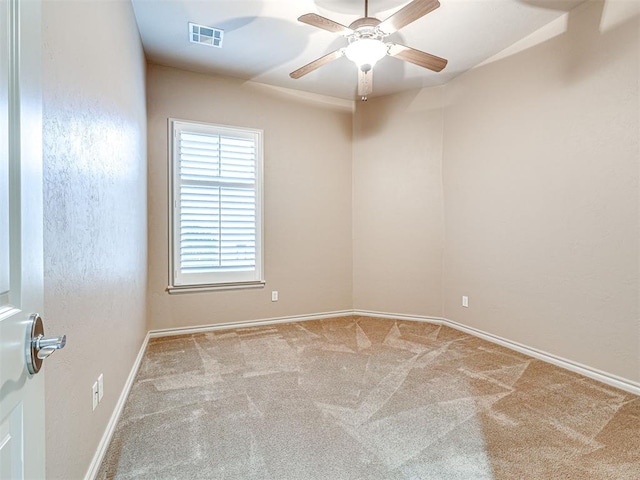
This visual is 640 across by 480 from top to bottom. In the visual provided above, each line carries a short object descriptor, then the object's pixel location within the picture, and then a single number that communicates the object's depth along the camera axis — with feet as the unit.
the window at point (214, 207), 12.40
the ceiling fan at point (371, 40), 7.19
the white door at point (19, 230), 2.00
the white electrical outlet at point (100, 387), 5.72
